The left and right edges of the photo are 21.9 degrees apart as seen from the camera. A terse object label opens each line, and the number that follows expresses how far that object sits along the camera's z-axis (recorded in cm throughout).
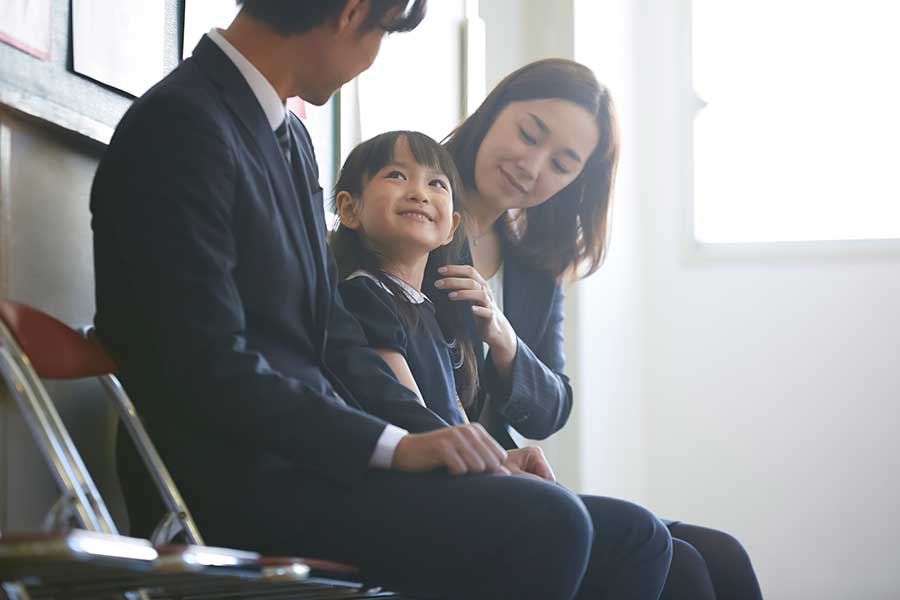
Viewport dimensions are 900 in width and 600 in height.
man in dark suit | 231
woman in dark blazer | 307
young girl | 282
